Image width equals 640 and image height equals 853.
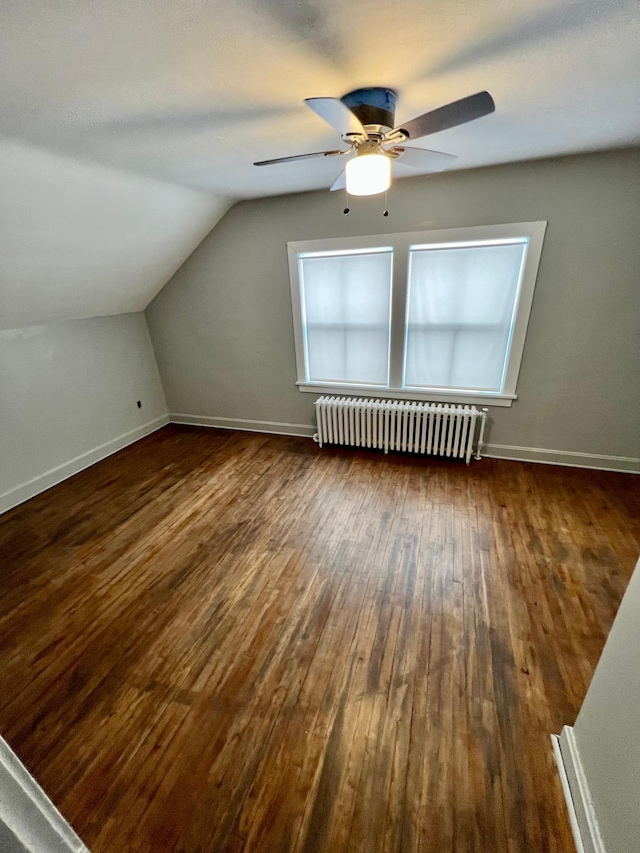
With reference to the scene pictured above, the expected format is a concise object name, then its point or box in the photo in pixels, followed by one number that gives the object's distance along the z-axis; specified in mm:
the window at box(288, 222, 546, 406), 3059
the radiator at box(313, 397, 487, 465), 3418
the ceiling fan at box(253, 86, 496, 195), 1386
